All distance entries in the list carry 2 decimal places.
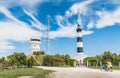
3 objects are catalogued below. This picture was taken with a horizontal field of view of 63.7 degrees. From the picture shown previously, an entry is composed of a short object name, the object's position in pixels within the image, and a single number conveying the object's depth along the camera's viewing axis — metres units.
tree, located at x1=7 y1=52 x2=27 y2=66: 19.14
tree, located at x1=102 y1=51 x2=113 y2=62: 22.65
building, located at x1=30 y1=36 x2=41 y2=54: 29.72
